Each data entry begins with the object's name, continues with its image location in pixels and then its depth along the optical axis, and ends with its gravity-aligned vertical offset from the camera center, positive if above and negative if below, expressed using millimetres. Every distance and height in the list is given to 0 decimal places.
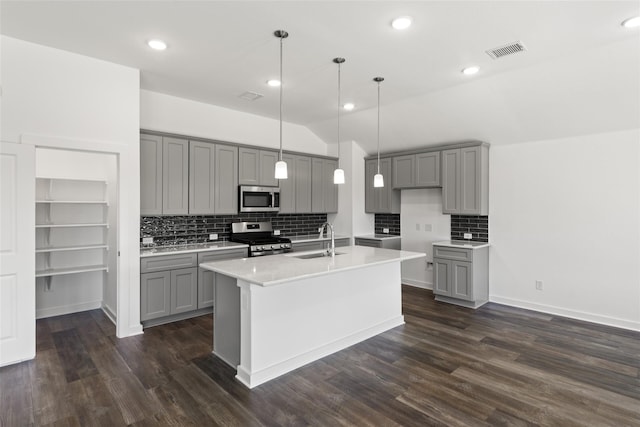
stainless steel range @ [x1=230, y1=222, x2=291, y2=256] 5020 -407
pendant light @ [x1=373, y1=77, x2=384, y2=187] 3902 +351
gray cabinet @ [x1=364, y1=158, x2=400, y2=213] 6312 +362
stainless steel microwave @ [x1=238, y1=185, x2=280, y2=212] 5242 +215
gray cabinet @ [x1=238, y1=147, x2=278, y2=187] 5273 +714
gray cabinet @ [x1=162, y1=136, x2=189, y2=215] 4523 +483
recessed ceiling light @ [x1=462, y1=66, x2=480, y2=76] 3801 +1564
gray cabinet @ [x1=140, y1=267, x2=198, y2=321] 4102 -973
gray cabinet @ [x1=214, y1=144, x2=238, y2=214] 5005 +479
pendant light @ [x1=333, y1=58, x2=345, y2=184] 3639 +392
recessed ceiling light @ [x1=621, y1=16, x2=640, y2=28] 2784 +1534
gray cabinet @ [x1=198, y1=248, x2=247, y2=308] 4551 -877
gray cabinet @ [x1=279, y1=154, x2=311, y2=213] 5891 +454
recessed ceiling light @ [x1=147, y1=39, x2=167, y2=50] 3240 +1584
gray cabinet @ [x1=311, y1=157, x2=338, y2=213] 6358 +480
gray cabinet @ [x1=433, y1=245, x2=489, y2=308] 4949 -921
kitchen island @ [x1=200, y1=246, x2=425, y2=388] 2893 -910
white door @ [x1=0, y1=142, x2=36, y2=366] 3168 -371
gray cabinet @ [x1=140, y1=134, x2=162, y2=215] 4336 +478
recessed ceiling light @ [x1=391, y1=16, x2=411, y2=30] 2816 +1560
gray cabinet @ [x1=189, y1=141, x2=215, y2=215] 4758 +485
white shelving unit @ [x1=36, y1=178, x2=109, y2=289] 4391 -179
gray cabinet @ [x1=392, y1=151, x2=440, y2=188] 5609 +703
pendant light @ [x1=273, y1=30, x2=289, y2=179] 3080 +420
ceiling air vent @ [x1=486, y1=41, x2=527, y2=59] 3236 +1547
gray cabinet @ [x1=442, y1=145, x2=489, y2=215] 5137 +479
